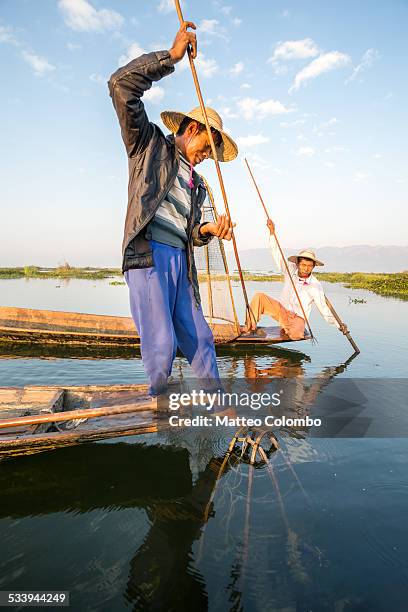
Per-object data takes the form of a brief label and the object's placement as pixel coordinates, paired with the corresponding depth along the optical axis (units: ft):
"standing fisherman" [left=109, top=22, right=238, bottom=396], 6.19
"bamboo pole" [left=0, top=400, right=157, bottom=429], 7.58
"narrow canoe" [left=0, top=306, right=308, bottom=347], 23.39
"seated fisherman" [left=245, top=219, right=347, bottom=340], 22.15
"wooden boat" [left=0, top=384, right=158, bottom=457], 7.93
